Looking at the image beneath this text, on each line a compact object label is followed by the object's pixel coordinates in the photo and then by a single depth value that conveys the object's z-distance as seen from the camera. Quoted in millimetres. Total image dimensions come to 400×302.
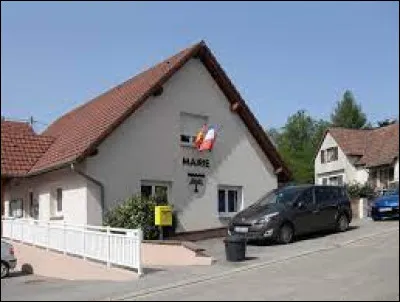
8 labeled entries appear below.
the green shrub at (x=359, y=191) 35875
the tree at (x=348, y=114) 99375
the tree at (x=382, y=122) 88856
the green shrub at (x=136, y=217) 22922
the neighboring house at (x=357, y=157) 55312
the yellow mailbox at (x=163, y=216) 21953
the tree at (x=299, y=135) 97688
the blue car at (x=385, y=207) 27281
